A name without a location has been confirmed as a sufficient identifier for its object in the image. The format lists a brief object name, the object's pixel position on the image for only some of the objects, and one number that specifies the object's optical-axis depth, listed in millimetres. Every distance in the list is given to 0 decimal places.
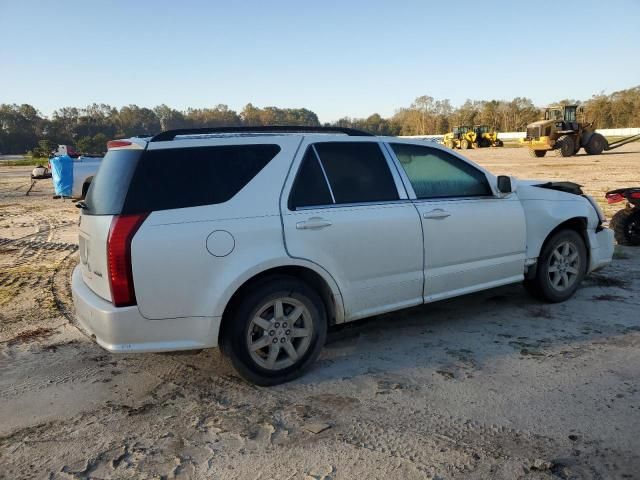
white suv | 3252
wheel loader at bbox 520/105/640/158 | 28766
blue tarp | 14367
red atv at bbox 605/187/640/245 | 7514
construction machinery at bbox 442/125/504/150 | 49438
